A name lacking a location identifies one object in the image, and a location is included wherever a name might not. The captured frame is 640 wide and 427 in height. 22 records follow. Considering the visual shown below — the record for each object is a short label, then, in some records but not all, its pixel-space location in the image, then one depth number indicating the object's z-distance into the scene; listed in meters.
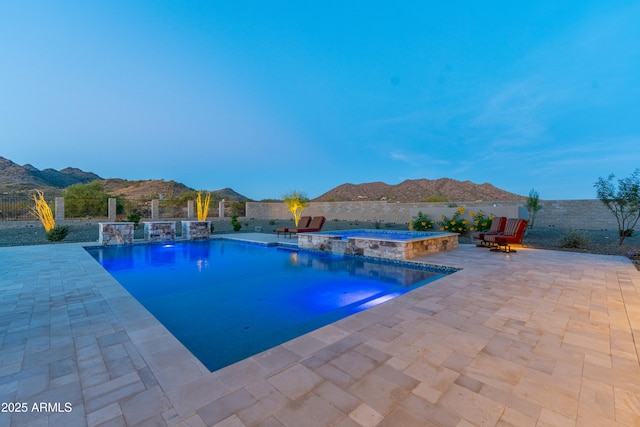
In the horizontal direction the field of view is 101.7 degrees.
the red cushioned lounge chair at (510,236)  6.90
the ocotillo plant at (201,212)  13.22
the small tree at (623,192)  7.53
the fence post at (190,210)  15.91
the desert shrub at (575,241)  7.76
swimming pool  2.79
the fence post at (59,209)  12.22
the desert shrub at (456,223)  9.73
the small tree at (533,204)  12.95
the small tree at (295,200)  13.86
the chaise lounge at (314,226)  9.11
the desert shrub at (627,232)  8.48
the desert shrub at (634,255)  6.04
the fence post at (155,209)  14.97
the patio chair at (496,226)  7.95
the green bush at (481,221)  9.23
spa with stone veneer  6.22
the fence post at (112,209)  13.40
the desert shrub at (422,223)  10.23
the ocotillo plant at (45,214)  9.15
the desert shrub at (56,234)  8.52
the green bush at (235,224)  13.46
